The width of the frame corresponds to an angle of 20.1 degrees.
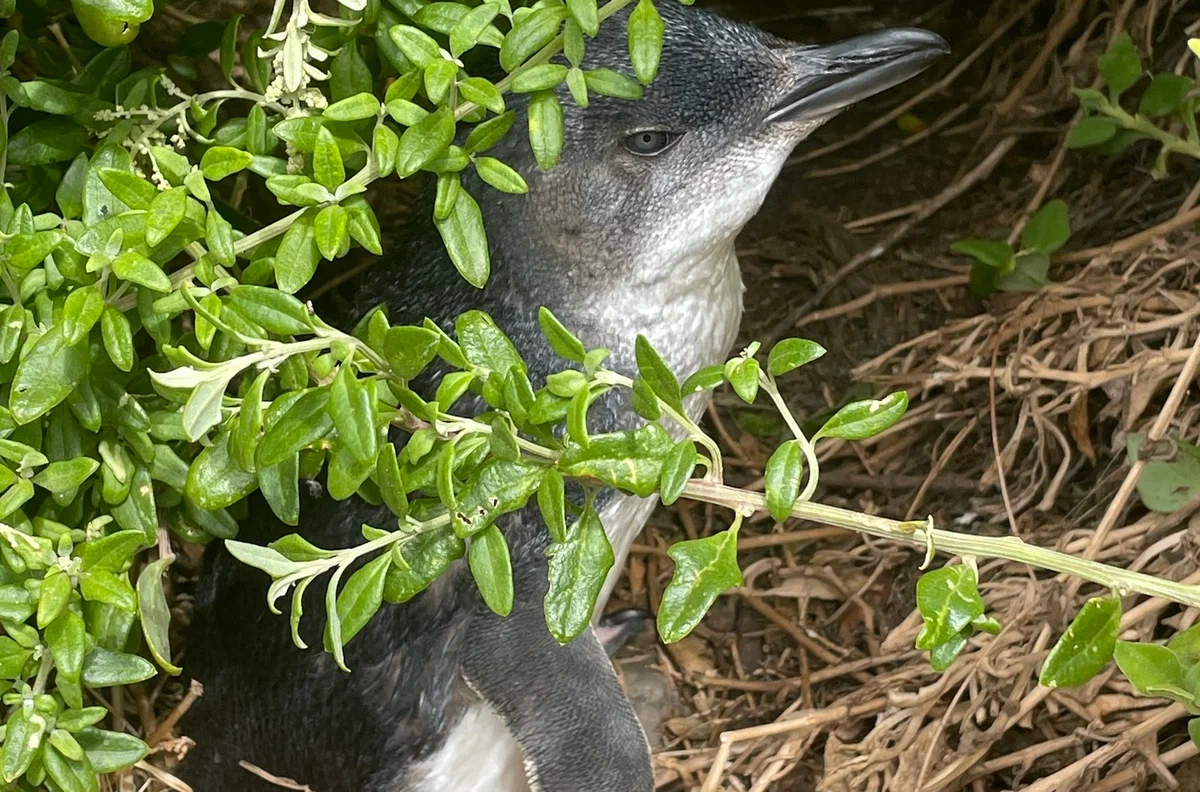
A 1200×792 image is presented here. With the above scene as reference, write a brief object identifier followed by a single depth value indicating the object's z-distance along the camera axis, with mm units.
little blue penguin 791
